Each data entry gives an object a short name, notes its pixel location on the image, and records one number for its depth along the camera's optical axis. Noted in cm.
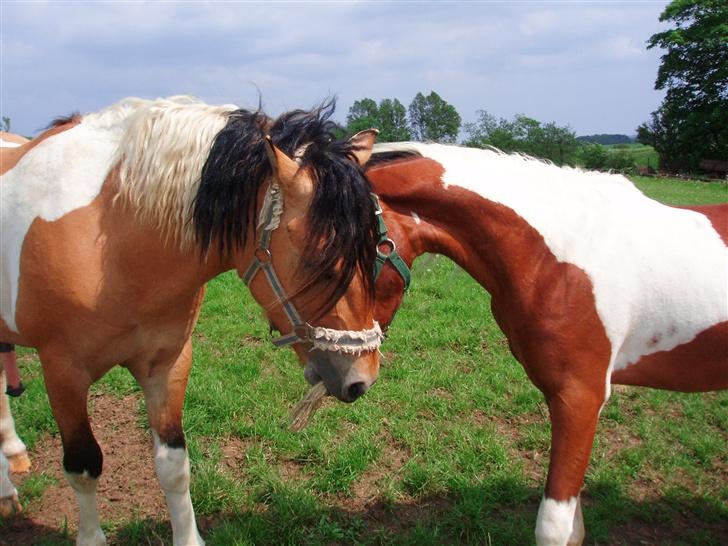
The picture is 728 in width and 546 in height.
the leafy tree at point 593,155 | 4238
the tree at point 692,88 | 4062
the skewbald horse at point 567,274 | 240
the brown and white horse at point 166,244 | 200
